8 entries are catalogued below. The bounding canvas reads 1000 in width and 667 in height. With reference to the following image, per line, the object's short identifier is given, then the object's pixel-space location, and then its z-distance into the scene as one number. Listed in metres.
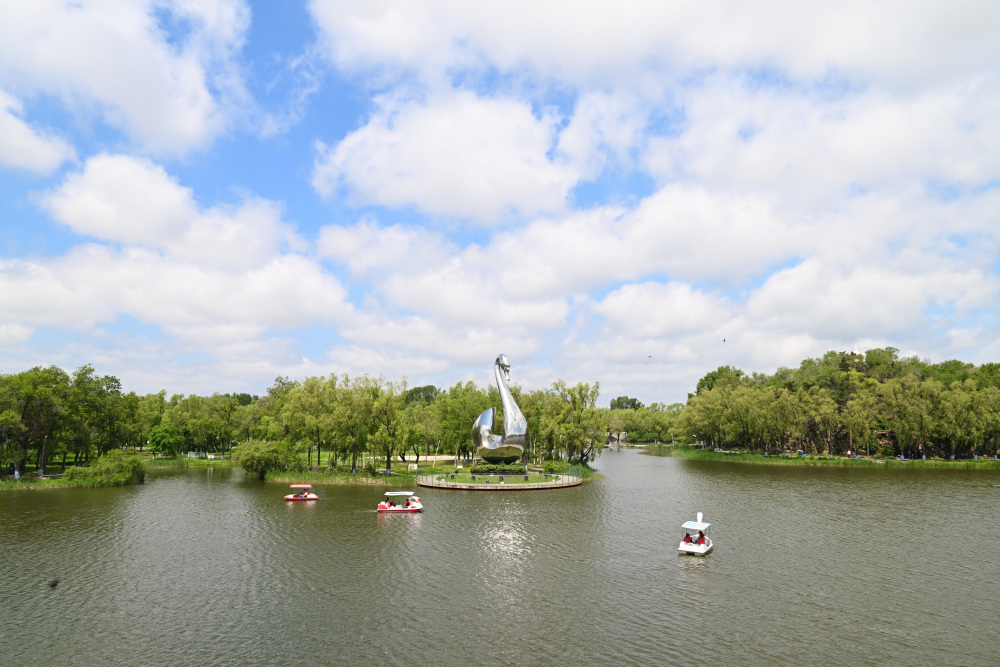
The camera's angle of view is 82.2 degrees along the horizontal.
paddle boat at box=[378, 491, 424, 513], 45.16
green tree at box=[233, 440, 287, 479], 65.12
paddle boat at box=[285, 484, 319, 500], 50.38
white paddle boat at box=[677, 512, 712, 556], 32.88
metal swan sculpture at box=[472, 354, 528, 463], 61.44
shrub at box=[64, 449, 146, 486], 59.62
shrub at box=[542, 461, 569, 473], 70.88
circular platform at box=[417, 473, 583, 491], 55.75
